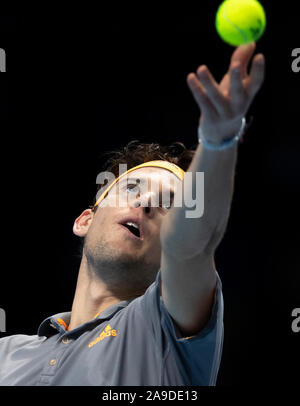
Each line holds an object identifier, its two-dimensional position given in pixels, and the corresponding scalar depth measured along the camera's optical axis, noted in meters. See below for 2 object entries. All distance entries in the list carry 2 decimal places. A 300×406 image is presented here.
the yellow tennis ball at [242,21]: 3.92
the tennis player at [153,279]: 3.91
